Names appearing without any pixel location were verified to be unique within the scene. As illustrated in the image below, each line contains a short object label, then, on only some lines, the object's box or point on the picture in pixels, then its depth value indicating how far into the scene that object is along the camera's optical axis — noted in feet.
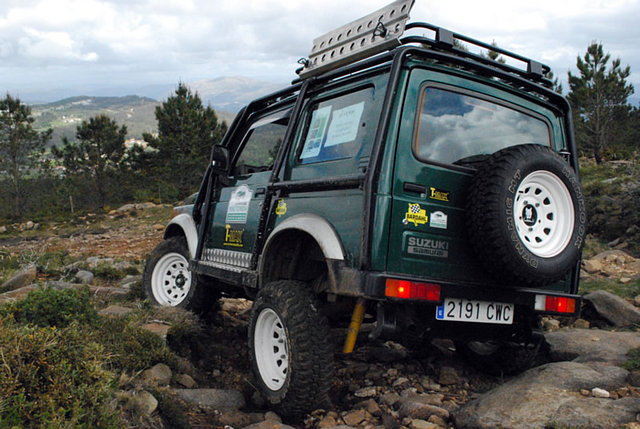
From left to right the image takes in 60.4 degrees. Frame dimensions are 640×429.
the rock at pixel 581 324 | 18.04
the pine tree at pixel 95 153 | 110.63
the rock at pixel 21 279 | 22.57
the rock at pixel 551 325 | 18.41
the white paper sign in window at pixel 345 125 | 11.62
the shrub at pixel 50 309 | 13.41
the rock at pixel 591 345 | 13.28
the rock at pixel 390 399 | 12.06
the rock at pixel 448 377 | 13.84
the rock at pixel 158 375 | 12.10
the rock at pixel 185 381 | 13.18
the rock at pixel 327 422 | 10.89
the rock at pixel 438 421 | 10.53
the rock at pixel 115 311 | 16.32
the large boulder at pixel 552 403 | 9.34
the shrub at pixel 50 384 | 8.29
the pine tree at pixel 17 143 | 108.47
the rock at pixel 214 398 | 11.89
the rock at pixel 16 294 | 18.36
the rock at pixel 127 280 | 26.54
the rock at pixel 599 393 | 10.34
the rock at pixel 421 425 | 10.19
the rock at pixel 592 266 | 23.80
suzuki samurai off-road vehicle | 9.98
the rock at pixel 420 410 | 10.85
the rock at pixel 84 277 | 26.19
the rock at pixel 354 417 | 11.11
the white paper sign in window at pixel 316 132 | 12.71
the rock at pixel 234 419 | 11.20
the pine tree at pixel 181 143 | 104.37
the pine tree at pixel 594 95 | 72.74
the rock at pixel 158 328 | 14.67
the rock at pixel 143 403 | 9.88
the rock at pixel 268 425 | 10.41
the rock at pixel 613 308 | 17.48
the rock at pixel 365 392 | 12.70
